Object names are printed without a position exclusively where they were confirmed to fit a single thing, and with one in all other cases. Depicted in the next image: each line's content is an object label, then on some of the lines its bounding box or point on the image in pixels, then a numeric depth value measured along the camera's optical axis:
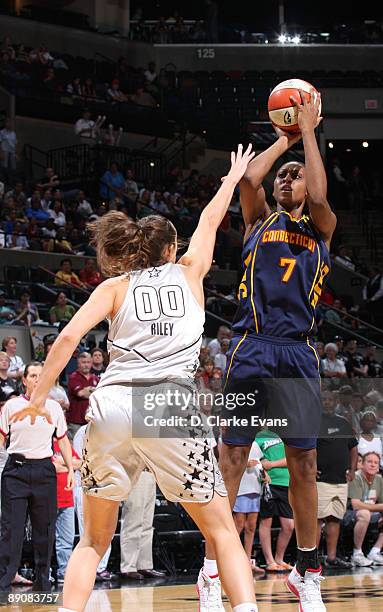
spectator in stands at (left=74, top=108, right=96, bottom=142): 23.48
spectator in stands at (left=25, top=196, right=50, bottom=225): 18.69
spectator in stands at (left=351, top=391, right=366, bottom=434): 12.41
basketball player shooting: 5.34
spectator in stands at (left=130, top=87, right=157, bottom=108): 25.67
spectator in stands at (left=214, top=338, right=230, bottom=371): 14.04
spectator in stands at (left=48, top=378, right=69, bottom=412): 10.78
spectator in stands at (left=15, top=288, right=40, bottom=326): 14.57
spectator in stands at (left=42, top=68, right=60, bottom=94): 23.56
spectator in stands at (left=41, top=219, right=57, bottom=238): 18.28
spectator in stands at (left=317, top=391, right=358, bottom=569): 11.21
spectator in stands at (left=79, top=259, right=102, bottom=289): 16.50
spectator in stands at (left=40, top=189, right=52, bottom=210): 19.19
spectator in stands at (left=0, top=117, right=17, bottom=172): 20.94
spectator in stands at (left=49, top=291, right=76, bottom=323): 14.66
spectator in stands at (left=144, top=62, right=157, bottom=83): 26.31
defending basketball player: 4.24
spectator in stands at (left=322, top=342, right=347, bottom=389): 15.25
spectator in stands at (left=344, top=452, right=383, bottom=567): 11.90
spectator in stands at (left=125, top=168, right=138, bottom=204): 21.95
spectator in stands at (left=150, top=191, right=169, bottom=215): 21.50
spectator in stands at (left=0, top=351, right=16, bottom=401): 10.73
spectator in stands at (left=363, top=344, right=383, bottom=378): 16.78
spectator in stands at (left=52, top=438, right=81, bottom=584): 9.70
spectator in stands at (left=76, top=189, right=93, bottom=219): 19.78
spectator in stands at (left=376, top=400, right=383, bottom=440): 12.70
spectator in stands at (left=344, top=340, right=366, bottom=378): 16.27
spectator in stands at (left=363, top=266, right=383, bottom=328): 21.00
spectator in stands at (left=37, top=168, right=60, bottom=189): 20.06
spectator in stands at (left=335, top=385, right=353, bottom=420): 12.47
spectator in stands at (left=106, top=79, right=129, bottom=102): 24.85
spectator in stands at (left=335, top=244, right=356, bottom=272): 23.20
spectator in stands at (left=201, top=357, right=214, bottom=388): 12.52
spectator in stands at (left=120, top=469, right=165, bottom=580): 9.96
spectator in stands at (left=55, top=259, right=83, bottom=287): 16.19
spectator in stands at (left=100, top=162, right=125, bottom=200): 21.61
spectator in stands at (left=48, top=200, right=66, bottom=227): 18.97
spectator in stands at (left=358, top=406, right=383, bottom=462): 12.28
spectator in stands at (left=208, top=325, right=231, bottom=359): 14.94
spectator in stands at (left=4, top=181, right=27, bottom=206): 18.70
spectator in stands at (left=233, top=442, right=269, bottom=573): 10.54
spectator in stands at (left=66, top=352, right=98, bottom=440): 11.09
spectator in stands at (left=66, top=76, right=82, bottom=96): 24.03
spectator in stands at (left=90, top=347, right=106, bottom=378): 12.02
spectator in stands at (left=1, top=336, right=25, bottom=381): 11.86
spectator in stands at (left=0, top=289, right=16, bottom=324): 14.41
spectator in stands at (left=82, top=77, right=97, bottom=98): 24.41
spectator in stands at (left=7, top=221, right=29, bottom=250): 17.53
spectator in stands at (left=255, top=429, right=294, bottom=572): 10.83
